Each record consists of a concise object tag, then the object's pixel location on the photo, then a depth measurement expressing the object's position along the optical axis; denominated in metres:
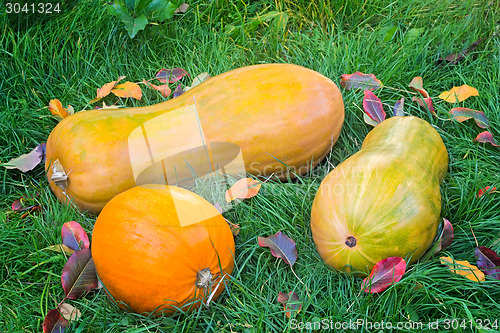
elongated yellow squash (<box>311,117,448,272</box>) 1.81
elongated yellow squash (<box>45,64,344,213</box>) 2.24
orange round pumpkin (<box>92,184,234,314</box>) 1.77
